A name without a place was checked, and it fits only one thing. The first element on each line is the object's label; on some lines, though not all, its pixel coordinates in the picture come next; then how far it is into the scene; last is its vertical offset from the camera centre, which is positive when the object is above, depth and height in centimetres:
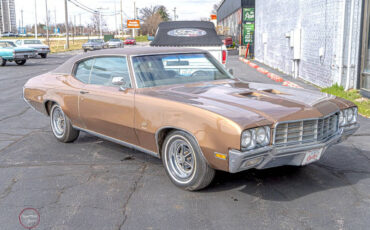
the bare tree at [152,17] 12098 +868
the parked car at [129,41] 6894 +70
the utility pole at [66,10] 4753 +409
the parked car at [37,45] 3412 +6
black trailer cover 1260 +34
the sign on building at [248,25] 3484 +162
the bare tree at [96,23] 12319 +691
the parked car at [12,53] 2541 -43
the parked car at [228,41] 4353 +39
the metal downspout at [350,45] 1062 -3
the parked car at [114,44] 5257 +17
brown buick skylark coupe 381 -69
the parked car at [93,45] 4662 +6
